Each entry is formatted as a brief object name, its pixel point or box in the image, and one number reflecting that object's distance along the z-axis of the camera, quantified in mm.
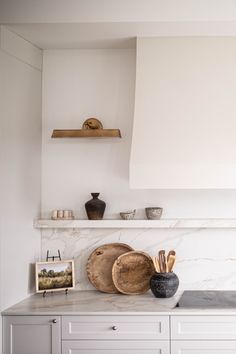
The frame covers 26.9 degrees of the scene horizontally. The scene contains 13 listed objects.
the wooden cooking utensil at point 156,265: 3365
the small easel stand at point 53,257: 3651
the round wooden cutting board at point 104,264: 3535
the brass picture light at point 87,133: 3490
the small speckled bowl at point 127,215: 3535
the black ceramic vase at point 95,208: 3518
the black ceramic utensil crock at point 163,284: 3266
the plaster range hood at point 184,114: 3279
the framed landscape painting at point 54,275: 3426
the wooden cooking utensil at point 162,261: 3377
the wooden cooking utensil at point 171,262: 3389
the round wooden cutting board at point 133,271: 3473
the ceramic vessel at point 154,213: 3504
